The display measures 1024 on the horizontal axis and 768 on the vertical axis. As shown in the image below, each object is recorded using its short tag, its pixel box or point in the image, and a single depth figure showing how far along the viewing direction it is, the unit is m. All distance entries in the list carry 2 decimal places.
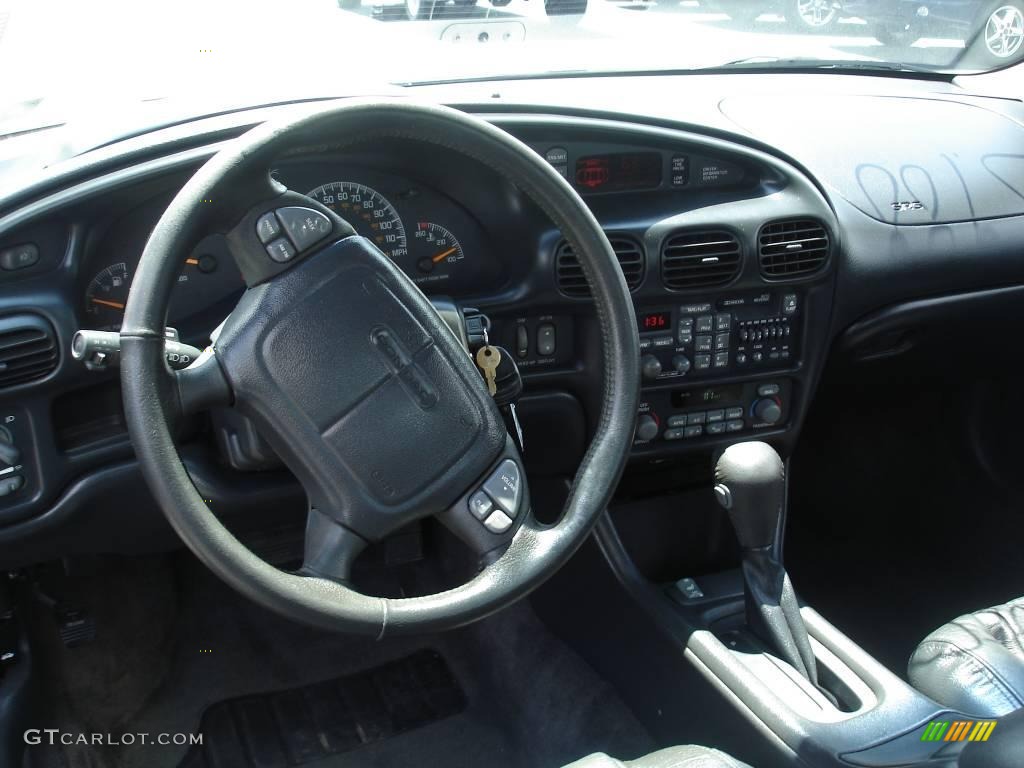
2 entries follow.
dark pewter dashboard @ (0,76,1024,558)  1.62
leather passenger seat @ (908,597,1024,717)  1.66
